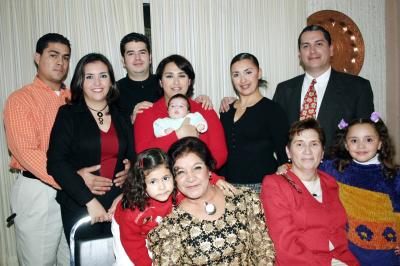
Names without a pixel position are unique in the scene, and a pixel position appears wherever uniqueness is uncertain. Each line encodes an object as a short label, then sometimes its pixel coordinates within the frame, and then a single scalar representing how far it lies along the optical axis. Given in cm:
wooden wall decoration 410
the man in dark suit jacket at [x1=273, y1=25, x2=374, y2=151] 284
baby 237
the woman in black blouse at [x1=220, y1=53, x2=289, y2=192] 254
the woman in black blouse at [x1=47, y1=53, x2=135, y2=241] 216
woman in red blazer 194
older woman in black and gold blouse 176
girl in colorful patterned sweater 219
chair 179
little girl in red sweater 185
